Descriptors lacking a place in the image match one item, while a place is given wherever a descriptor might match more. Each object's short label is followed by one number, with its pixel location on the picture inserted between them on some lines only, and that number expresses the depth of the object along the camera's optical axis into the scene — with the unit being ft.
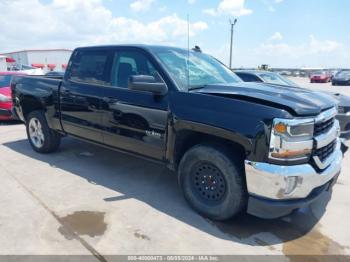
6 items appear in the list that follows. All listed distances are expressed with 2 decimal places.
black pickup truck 9.77
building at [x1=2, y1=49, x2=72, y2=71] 179.51
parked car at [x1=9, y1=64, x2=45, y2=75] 53.72
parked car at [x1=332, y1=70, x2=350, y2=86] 94.38
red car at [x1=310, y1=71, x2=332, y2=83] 114.83
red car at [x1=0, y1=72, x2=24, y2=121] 28.99
